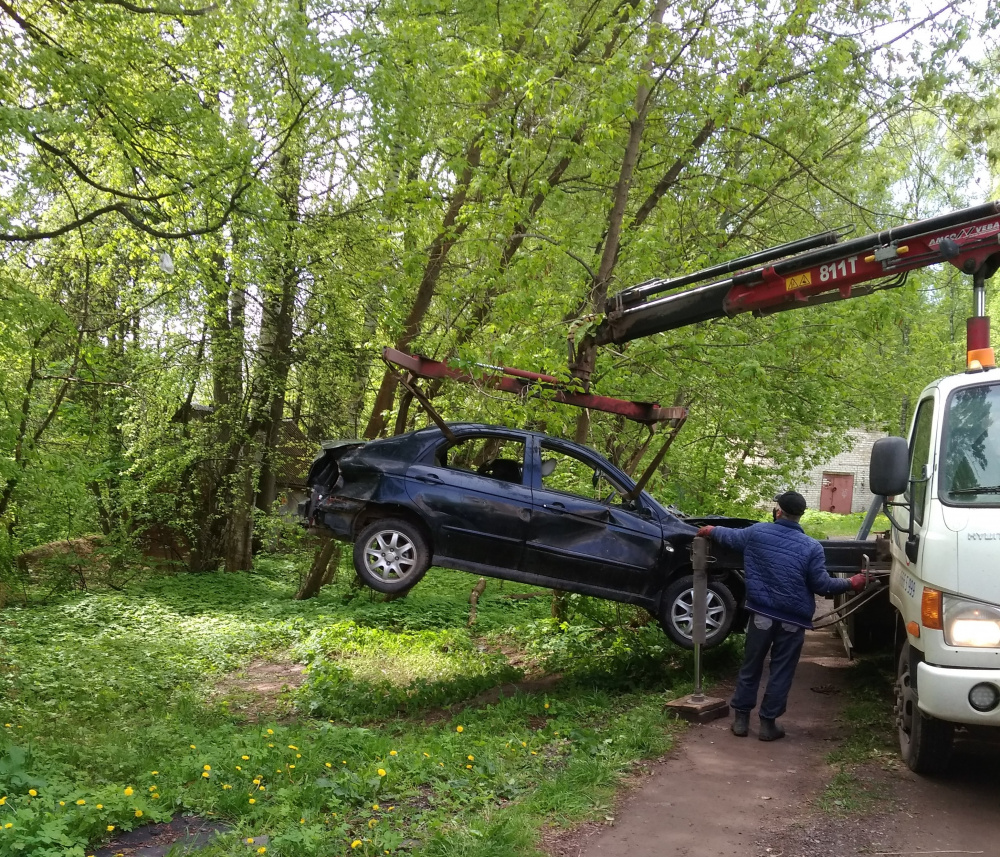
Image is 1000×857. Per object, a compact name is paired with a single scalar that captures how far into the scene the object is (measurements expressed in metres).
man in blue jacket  6.77
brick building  38.00
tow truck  4.87
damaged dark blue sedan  7.87
